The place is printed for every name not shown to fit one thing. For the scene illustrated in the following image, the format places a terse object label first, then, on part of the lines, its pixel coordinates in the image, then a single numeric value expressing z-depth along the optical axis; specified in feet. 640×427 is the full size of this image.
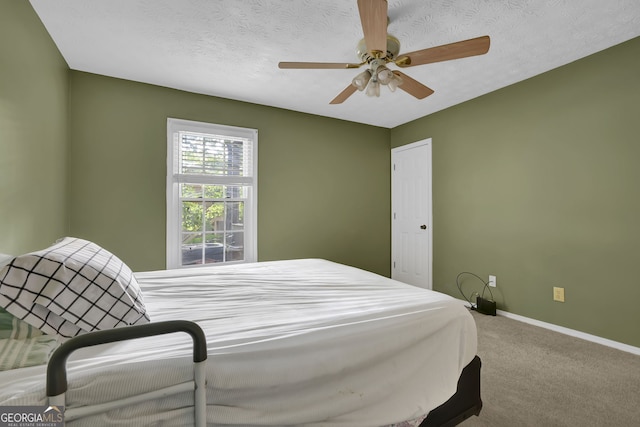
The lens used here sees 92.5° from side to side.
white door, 14.05
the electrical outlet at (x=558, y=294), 9.52
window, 11.05
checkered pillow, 3.31
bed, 2.99
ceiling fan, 5.46
